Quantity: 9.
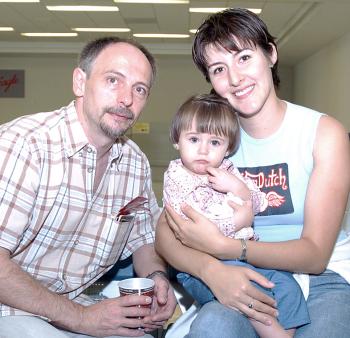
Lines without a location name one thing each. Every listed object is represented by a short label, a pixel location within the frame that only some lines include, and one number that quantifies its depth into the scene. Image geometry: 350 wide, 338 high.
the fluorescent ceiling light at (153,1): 9.02
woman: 1.55
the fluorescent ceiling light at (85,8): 9.46
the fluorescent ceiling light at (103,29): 11.66
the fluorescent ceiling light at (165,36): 12.53
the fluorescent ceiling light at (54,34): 12.67
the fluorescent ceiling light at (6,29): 11.91
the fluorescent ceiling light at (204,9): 9.52
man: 1.73
